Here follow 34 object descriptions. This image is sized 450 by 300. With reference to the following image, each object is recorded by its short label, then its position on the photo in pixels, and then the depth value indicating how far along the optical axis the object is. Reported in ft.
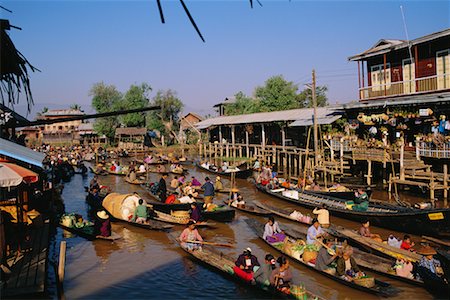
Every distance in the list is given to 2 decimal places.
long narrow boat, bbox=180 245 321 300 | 28.81
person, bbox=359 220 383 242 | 40.70
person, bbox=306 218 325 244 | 39.19
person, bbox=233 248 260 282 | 32.85
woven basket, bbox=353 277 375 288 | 30.25
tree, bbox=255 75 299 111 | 160.56
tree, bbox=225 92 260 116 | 180.24
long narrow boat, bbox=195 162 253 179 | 95.20
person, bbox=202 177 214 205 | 60.08
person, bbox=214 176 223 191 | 77.27
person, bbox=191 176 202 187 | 77.71
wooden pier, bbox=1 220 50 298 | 25.92
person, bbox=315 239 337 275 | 33.50
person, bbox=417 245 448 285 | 30.30
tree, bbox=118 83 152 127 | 202.59
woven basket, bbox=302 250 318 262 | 36.29
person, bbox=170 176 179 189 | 78.43
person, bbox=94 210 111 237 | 46.29
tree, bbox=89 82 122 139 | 206.28
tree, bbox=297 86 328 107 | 184.75
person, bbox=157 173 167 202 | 62.44
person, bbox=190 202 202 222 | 50.41
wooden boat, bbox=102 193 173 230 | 49.10
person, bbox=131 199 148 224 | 50.52
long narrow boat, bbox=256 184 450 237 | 43.16
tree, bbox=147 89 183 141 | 193.77
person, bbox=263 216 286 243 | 42.63
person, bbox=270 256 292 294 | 29.58
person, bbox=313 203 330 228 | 47.51
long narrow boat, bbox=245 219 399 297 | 29.96
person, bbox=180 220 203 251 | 40.55
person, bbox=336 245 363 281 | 31.91
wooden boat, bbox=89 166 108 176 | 108.06
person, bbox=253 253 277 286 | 30.45
